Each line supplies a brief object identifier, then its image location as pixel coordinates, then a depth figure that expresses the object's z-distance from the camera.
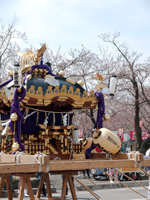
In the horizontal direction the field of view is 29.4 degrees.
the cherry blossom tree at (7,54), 17.06
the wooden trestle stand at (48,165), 4.84
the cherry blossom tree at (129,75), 17.24
